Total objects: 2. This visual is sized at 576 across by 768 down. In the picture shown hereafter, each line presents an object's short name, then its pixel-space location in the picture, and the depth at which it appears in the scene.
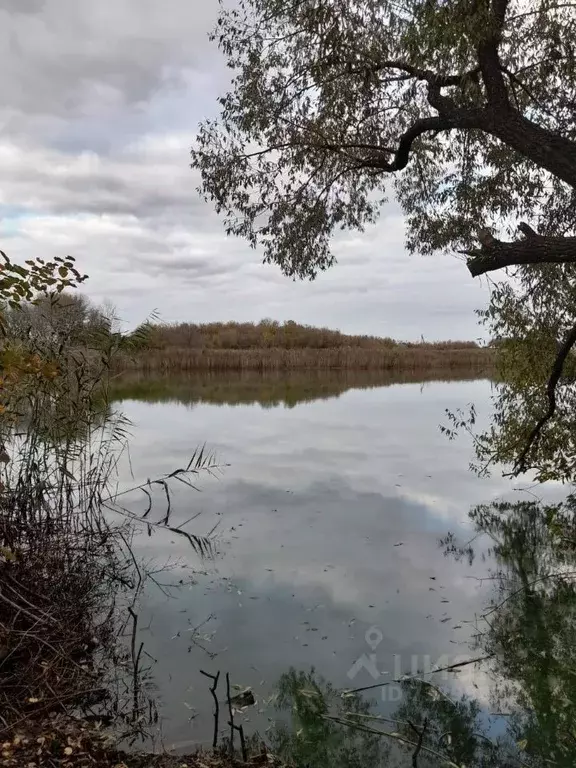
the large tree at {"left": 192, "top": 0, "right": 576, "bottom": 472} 4.28
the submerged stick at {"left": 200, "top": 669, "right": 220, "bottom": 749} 2.73
